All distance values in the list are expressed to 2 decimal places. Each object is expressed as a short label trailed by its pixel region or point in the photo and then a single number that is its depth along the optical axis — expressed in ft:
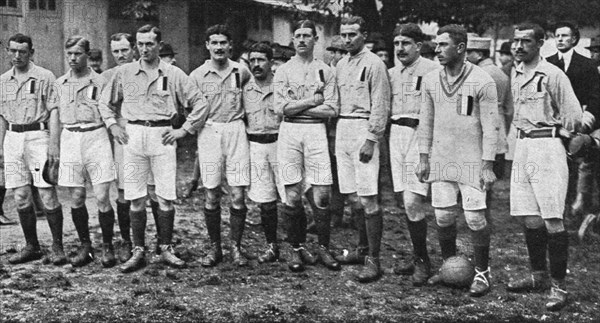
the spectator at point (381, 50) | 31.53
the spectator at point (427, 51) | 29.32
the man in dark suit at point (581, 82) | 25.16
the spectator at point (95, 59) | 27.48
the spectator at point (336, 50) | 31.01
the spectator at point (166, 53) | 31.68
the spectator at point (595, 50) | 29.17
